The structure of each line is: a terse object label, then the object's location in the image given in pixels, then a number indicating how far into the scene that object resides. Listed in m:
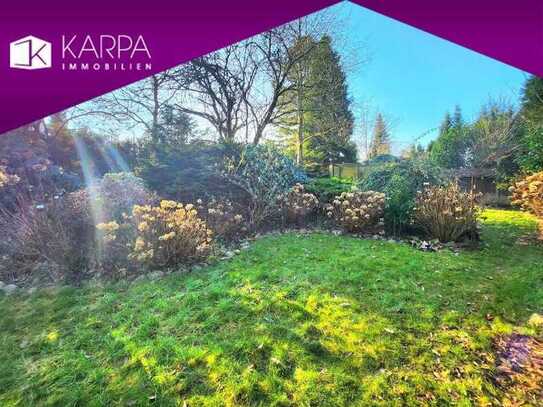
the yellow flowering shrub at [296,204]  6.20
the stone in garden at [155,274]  3.48
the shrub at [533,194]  4.39
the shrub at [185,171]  6.07
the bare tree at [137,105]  9.74
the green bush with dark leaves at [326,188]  6.82
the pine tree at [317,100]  11.11
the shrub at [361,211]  5.46
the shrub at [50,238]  3.55
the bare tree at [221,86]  10.12
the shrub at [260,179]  6.09
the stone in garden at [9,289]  3.21
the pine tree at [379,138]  20.52
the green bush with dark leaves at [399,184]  5.49
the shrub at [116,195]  4.31
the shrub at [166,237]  3.56
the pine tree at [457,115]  29.51
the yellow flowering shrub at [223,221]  5.02
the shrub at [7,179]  4.41
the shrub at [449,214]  4.73
